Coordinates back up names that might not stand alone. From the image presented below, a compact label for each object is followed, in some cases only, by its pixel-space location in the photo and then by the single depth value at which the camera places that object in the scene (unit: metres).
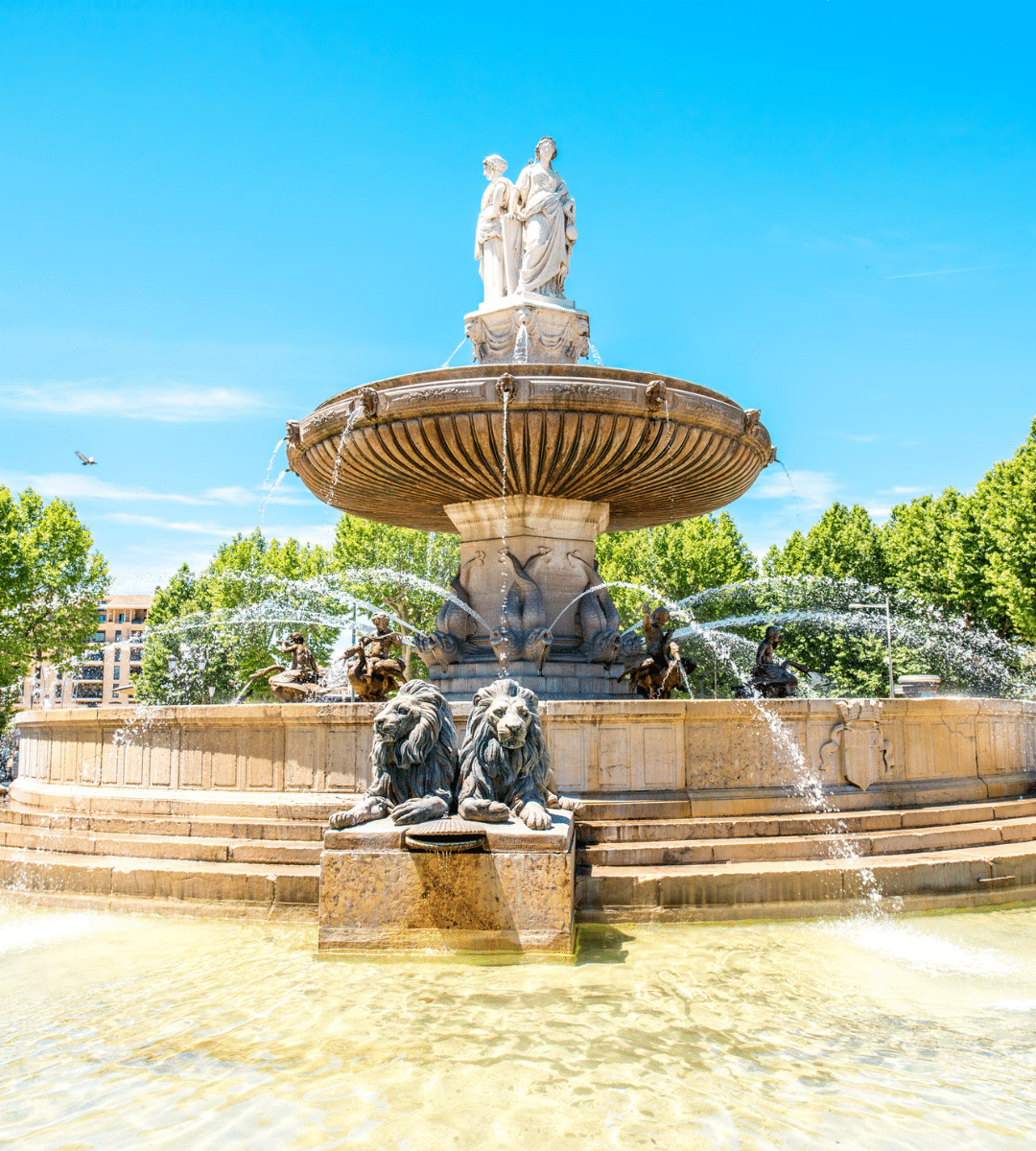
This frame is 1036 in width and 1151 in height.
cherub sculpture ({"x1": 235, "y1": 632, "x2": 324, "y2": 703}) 9.67
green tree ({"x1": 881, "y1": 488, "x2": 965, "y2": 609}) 26.50
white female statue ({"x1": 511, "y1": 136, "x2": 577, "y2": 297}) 11.05
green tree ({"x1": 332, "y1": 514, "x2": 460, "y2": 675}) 30.83
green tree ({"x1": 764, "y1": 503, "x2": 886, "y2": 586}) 32.09
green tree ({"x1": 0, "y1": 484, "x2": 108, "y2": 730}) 25.23
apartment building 79.00
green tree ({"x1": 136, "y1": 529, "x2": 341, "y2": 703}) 32.00
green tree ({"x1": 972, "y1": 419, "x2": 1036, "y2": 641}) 20.66
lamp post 26.60
